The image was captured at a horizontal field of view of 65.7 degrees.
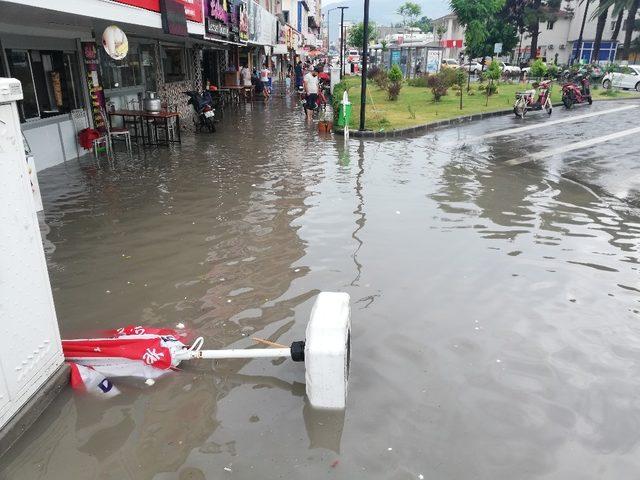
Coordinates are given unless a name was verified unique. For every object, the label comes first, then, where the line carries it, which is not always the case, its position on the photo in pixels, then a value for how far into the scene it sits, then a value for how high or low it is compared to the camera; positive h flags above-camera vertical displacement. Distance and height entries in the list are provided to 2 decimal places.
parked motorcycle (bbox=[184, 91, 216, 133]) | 14.43 -0.97
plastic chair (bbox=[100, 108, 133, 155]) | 11.44 -1.29
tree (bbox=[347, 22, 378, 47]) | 81.94 +6.43
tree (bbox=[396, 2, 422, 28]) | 118.96 +14.51
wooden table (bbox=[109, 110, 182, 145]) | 11.63 -0.95
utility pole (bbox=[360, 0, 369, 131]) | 13.93 +0.41
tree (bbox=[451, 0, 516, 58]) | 42.06 +4.85
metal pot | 12.09 -0.71
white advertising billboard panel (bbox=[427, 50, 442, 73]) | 32.88 +0.90
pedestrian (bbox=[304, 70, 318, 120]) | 16.44 -0.55
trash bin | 14.10 -1.12
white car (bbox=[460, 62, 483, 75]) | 44.79 +0.60
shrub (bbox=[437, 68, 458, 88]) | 25.28 -0.12
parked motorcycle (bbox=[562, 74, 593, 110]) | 20.51 -0.79
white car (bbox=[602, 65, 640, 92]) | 28.09 -0.22
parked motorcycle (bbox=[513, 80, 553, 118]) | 18.16 -0.95
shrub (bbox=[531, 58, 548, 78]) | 26.59 +0.25
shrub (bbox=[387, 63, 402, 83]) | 24.56 -0.07
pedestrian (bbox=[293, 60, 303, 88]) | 30.45 -0.10
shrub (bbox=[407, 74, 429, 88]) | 31.19 -0.50
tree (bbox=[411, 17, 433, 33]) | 108.46 +11.35
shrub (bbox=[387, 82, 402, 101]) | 23.56 -0.74
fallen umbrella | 3.03 -1.82
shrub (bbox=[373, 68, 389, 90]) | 27.22 -0.34
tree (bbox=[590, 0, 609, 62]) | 46.88 +4.27
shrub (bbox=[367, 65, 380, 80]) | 34.59 -0.03
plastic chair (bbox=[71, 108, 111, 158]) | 10.94 -1.12
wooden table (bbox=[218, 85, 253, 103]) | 21.98 -0.77
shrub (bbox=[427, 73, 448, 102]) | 22.75 -0.63
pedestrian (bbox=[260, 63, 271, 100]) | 25.55 -0.40
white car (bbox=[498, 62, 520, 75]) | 41.49 +0.27
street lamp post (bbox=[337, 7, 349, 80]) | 35.75 +2.43
